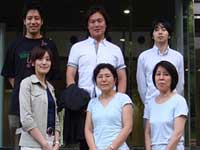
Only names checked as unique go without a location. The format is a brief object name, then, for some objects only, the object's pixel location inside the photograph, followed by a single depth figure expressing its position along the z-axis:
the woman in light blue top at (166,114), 4.94
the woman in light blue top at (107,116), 4.93
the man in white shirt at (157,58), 5.86
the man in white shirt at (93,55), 5.50
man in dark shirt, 5.53
